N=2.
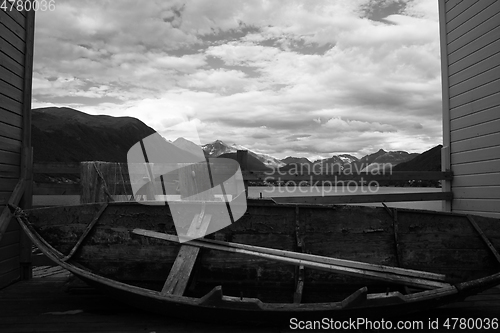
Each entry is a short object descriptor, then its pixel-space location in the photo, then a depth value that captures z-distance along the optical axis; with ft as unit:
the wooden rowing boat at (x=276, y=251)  12.35
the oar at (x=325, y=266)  12.16
